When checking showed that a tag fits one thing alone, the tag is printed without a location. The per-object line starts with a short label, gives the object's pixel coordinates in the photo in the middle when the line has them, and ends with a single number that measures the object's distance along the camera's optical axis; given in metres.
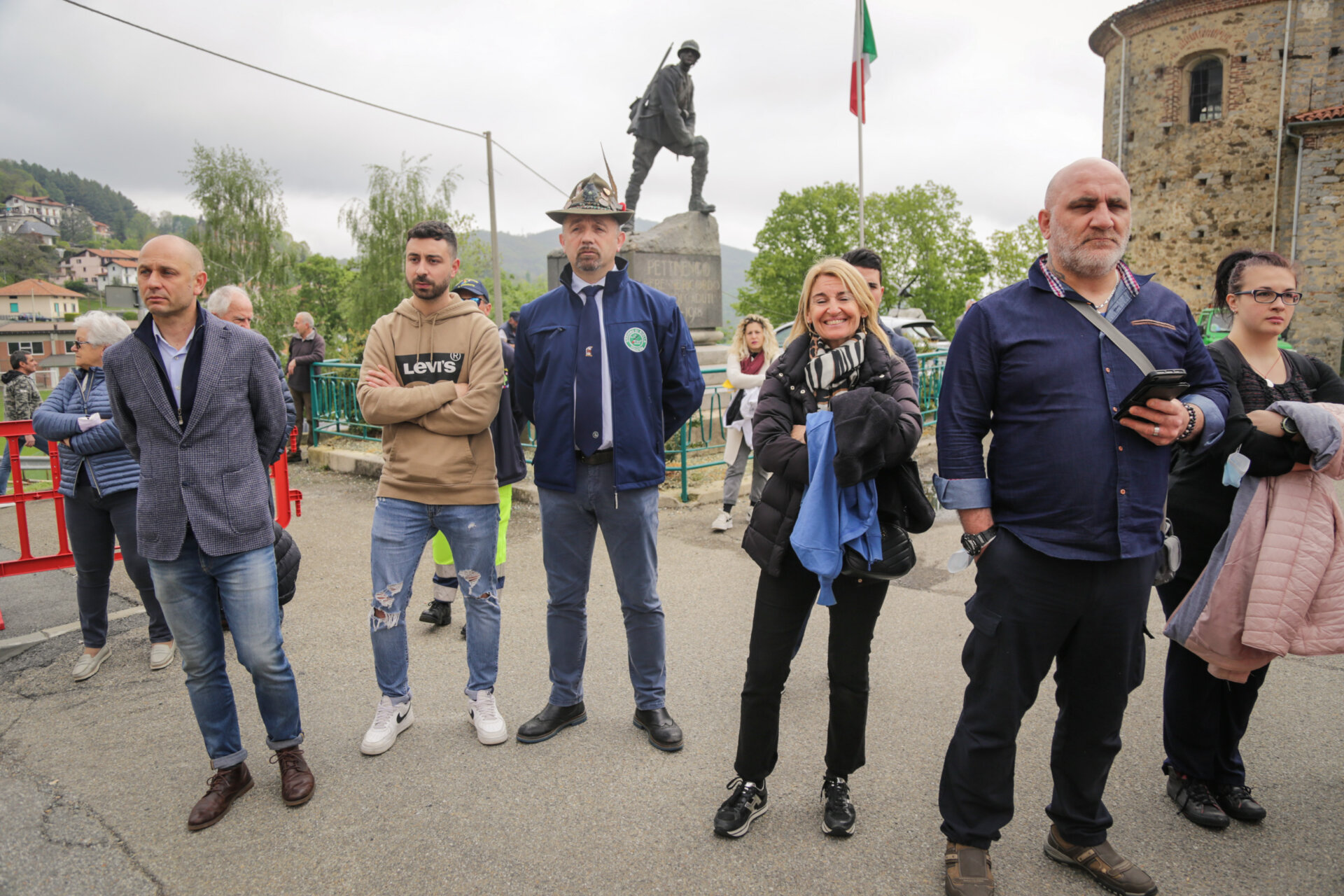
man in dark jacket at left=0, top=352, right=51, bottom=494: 8.21
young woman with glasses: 2.77
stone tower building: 22.06
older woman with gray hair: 3.98
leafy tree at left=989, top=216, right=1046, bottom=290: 51.66
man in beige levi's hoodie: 3.28
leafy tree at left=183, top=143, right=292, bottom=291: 34.50
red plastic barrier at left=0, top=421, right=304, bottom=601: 4.46
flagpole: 15.63
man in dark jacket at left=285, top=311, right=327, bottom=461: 11.03
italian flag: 15.59
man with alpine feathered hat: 3.29
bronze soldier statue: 11.54
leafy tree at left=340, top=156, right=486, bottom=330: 35.09
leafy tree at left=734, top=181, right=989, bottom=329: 48.75
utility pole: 27.45
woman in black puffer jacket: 2.61
